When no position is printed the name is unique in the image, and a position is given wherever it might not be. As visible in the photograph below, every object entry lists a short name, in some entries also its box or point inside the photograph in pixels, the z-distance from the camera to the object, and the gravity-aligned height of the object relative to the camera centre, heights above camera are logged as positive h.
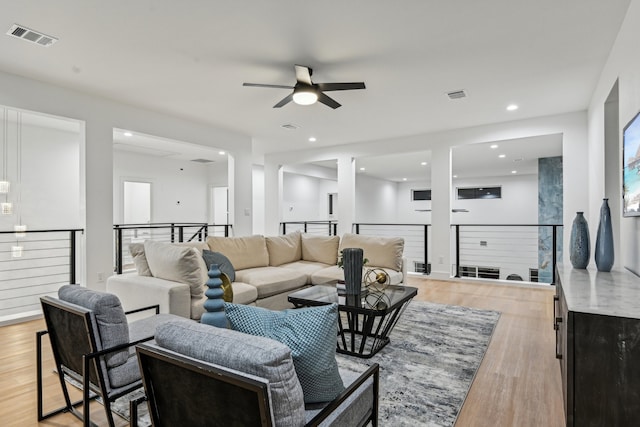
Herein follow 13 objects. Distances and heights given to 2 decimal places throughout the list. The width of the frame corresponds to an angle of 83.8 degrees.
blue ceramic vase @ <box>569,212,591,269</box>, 2.71 -0.23
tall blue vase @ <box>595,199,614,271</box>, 2.51 -0.20
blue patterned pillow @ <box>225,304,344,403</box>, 1.16 -0.40
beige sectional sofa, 2.92 -0.54
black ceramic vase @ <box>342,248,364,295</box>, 3.05 -0.45
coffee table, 2.73 -0.70
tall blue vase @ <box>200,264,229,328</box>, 1.48 -0.37
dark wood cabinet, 1.45 -0.63
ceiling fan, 3.32 +1.23
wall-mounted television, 2.19 +0.31
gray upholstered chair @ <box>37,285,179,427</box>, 1.62 -0.60
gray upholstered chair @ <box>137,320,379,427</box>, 0.95 -0.47
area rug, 2.01 -1.10
